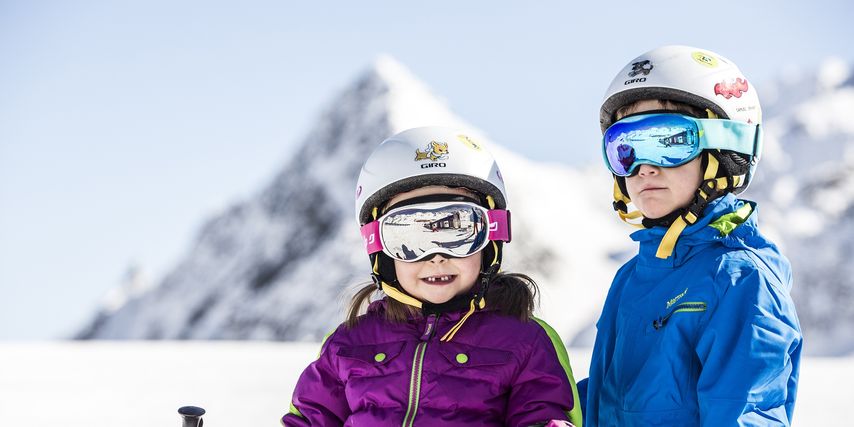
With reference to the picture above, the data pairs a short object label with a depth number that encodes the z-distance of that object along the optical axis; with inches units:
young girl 117.9
